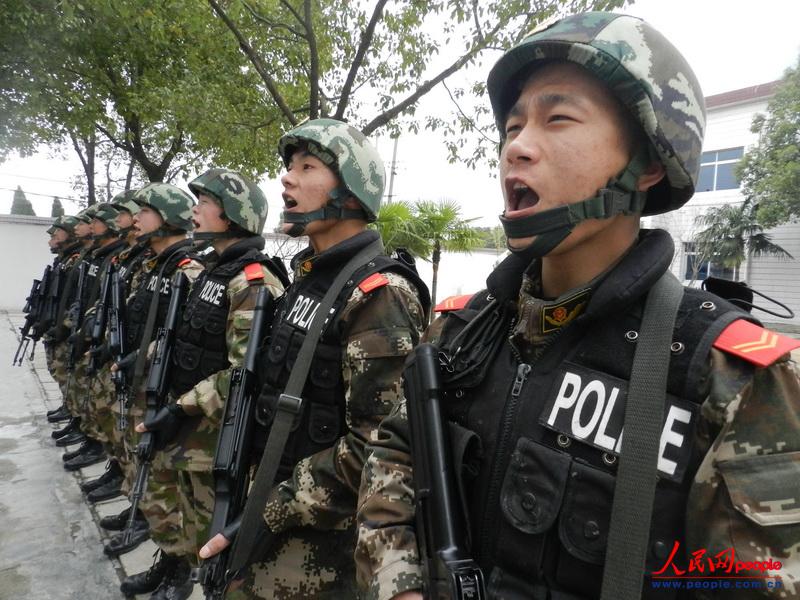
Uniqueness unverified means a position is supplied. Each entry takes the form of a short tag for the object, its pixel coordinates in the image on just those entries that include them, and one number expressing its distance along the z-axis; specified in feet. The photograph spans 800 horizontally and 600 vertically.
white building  56.39
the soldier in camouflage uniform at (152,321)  10.85
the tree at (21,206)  87.25
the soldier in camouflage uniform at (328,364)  6.16
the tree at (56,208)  85.92
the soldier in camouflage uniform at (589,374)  3.05
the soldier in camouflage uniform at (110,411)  15.05
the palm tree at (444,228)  26.71
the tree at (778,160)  47.11
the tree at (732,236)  53.42
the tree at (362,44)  17.02
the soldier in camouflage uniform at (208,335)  9.32
